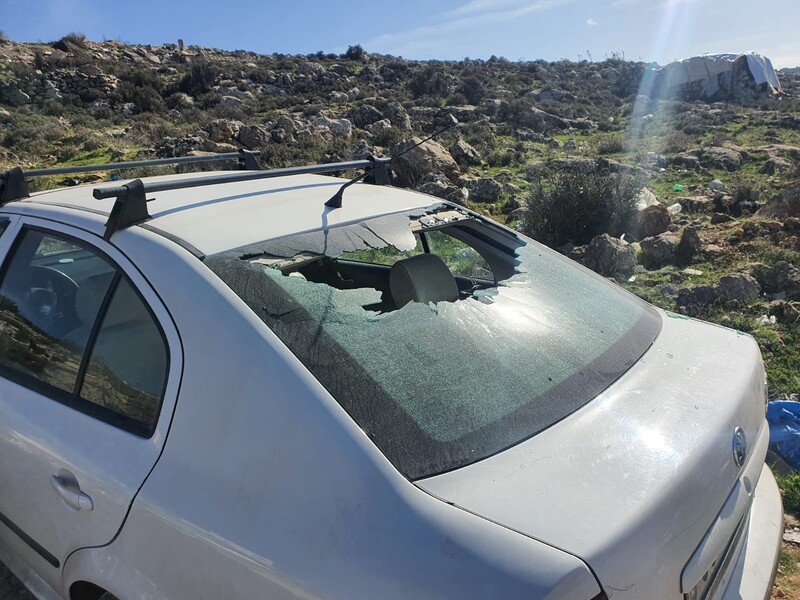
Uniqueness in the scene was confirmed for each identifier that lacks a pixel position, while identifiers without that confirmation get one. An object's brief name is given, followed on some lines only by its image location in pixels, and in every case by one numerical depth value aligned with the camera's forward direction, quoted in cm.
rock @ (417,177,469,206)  1041
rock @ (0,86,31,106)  2272
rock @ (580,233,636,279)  686
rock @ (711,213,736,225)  911
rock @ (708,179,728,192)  1191
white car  118
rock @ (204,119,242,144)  1602
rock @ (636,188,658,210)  924
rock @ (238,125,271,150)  1584
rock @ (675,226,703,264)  720
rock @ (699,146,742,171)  1473
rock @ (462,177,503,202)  1141
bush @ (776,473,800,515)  308
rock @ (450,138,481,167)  1522
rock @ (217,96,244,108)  2497
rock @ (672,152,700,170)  1488
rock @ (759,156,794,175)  1346
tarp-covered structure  3888
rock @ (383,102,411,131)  2047
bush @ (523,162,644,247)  868
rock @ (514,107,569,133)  2436
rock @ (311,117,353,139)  1866
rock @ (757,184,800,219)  847
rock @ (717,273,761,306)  562
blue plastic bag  341
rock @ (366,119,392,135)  1872
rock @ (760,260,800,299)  577
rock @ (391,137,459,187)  1204
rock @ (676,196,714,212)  1013
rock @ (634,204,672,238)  856
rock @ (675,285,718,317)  555
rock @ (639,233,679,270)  730
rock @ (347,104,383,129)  2131
